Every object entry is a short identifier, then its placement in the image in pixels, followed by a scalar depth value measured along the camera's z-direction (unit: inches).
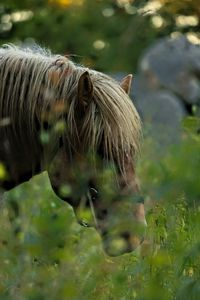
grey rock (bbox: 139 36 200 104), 1378.0
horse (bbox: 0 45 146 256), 416.2
